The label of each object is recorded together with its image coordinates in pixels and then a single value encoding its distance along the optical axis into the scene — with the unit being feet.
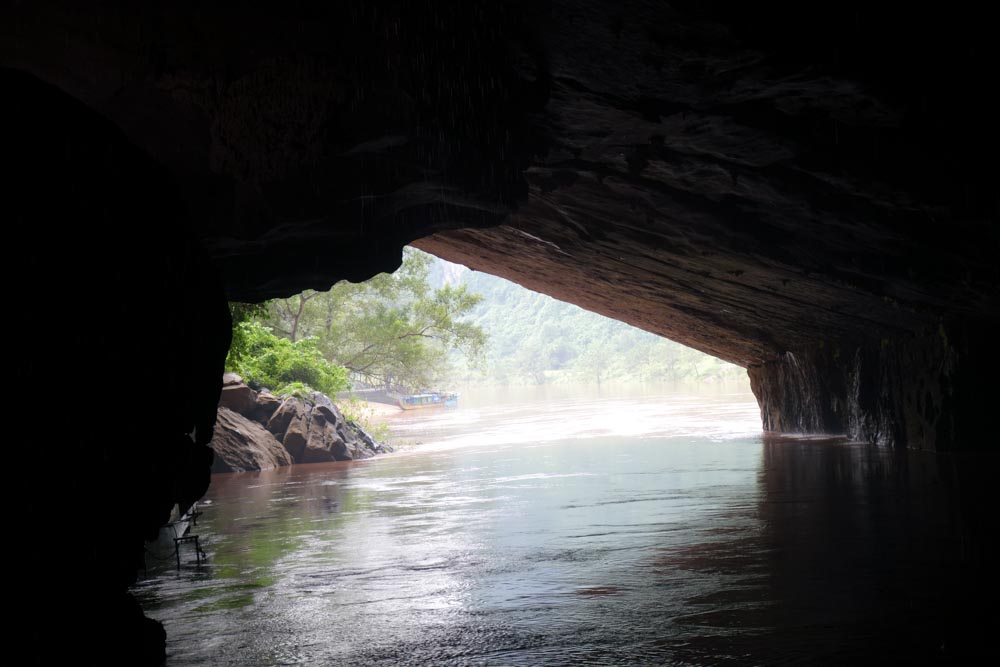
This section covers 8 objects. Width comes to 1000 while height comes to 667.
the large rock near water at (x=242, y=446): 76.33
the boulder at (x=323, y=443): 84.58
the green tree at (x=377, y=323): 134.82
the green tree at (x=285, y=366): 92.02
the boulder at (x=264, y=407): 86.07
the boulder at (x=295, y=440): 83.71
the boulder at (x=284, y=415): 85.51
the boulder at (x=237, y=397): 81.66
